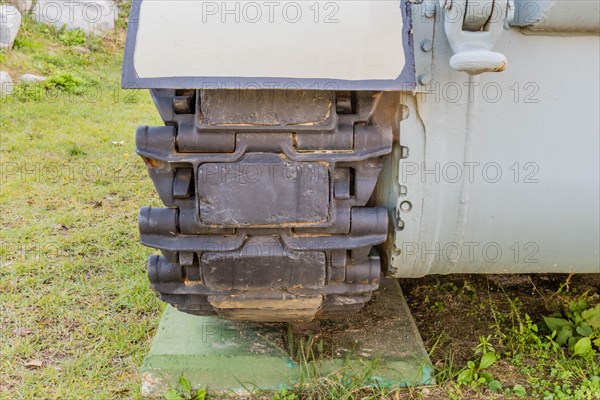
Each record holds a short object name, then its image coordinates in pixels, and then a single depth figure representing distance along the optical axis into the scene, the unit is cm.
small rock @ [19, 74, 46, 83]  715
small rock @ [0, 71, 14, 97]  672
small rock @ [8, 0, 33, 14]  885
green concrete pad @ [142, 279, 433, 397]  232
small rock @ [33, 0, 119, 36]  910
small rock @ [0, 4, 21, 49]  773
